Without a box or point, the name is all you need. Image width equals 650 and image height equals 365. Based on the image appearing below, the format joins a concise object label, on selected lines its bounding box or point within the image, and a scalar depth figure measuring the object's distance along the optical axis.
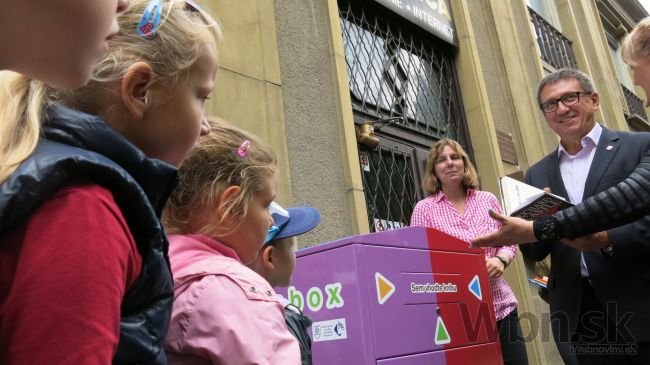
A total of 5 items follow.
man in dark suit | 2.09
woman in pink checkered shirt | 3.02
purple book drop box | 2.24
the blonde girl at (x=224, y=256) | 1.10
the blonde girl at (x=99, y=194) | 0.67
